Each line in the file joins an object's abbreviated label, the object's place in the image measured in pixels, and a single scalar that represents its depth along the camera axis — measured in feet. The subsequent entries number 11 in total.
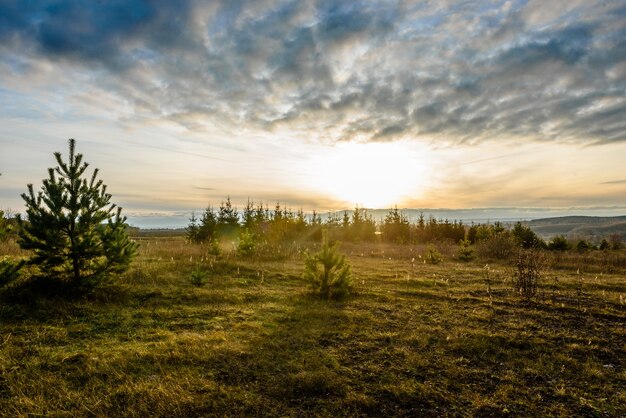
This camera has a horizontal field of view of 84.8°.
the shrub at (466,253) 84.89
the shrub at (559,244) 105.70
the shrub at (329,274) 41.52
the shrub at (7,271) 25.63
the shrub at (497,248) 88.74
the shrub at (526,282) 42.24
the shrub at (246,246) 71.67
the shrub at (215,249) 65.57
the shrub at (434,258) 79.00
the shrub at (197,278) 43.57
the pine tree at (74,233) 31.50
